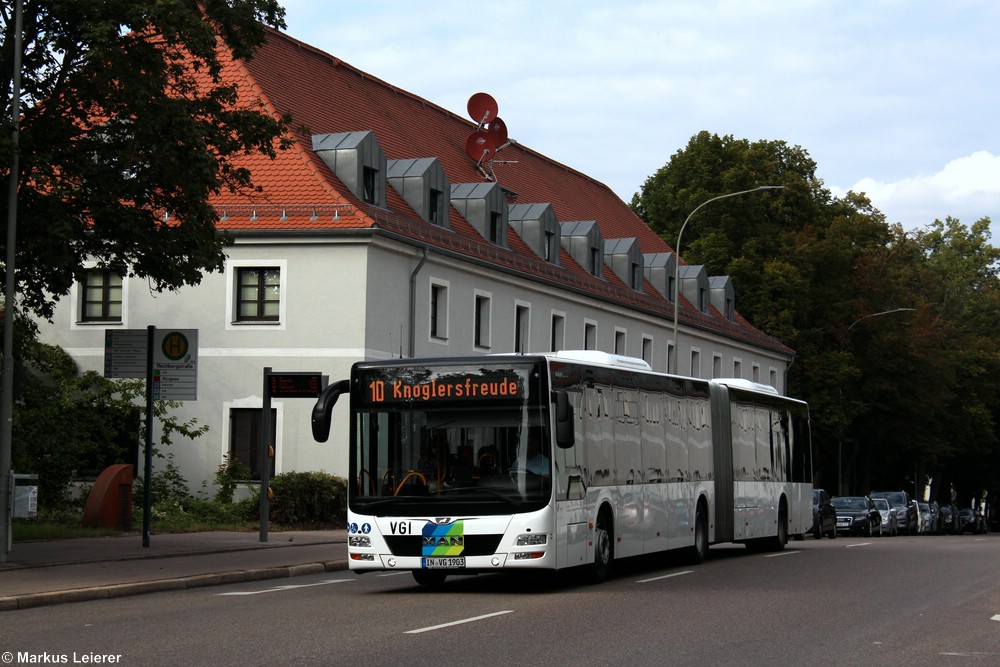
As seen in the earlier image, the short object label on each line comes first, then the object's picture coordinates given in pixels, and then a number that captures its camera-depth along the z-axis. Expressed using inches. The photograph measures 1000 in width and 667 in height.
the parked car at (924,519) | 2379.4
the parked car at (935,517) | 2527.1
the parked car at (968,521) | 2975.4
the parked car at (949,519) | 2699.1
